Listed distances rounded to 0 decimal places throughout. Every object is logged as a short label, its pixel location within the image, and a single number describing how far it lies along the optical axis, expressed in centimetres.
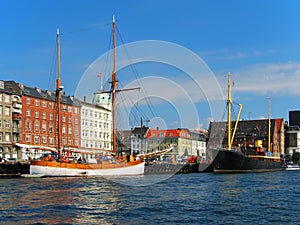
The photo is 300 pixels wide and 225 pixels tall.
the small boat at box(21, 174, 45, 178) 6769
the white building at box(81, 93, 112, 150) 13575
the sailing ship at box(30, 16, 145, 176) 6831
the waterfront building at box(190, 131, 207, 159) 19752
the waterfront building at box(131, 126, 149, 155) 17256
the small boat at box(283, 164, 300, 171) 14112
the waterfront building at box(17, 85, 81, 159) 11231
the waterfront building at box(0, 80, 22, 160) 10444
